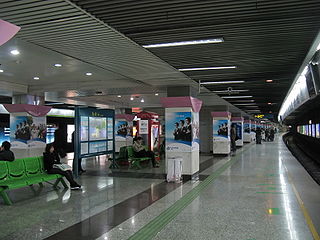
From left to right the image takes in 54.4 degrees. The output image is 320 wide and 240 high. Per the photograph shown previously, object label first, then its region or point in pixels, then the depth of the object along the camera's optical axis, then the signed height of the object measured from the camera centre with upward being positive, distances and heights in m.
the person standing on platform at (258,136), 29.46 -0.69
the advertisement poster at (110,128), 11.54 +0.06
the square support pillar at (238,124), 24.05 +0.37
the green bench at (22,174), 6.25 -1.01
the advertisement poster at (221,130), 17.38 -0.06
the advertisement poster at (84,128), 9.93 +0.06
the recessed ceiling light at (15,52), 6.66 +1.71
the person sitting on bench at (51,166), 7.66 -0.89
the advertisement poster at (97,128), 10.47 +0.06
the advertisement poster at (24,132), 12.15 -0.07
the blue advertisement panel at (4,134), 15.99 -0.20
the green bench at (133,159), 12.08 -1.14
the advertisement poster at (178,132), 9.52 -0.09
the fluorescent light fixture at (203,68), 7.76 +1.52
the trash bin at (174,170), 8.91 -1.17
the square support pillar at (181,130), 9.51 -0.03
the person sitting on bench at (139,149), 12.41 -0.78
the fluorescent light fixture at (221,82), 10.09 +1.52
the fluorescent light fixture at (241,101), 17.23 +1.55
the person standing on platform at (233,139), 19.36 -0.64
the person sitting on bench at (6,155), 7.25 -0.58
